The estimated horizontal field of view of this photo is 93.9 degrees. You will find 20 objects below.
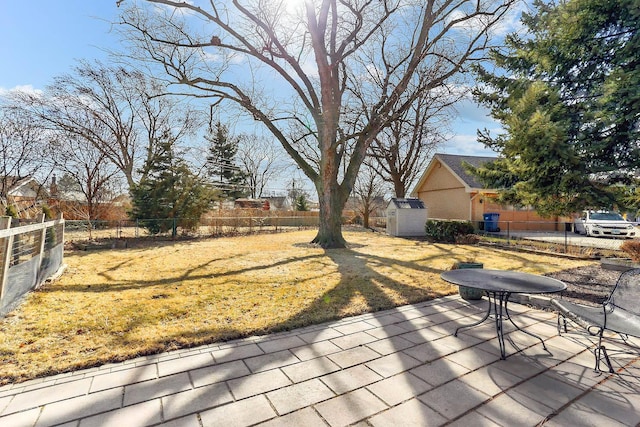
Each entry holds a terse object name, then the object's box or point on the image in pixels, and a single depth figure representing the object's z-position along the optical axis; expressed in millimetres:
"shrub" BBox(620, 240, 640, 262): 6926
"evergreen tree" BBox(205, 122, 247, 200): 30859
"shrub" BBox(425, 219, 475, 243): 12914
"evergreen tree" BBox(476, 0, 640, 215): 4848
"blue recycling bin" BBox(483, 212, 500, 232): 16609
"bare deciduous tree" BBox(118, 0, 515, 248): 9031
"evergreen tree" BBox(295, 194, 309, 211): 28797
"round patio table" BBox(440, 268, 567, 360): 2727
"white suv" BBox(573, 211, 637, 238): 13180
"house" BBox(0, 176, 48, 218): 12355
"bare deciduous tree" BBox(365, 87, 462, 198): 17203
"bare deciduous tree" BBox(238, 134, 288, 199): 32688
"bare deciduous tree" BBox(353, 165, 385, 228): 21938
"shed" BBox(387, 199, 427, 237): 15578
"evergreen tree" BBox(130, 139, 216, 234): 12523
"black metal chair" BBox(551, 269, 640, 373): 2426
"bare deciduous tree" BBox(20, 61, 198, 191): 15781
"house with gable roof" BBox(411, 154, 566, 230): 16750
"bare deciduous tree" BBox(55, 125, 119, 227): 16281
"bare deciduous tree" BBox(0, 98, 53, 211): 13758
